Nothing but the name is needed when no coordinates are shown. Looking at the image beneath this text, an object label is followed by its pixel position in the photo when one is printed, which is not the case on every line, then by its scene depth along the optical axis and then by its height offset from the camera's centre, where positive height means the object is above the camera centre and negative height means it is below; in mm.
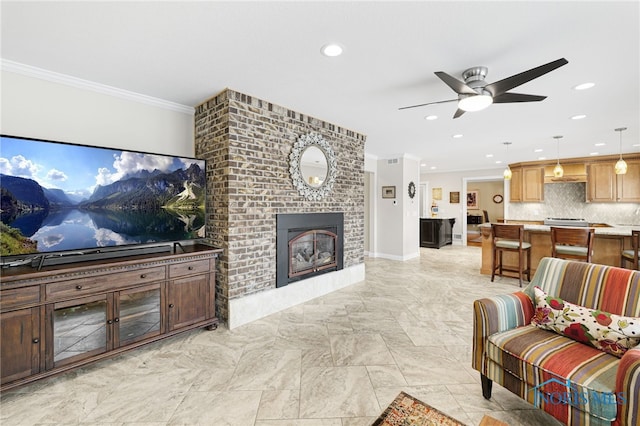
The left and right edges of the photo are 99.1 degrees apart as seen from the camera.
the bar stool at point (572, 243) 3891 -474
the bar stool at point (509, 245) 4438 -566
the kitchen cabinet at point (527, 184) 6912 +706
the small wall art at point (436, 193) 9359 +634
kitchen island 4180 -561
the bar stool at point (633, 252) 3812 -602
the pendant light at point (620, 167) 4546 +727
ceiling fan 1976 +981
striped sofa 1225 -780
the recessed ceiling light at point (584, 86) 2666 +1241
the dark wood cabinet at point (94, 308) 1833 -762
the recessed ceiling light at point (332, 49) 2023 +1238
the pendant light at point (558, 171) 5311 +778
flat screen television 1993 +124
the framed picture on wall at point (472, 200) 11266 +472
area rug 1271 -1006
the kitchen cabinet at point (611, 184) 6023 +615
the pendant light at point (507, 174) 5691 +776
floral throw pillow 1459 -661
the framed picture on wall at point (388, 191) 6316 +474
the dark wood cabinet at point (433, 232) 7926 -613
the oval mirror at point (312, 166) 3476 +625
